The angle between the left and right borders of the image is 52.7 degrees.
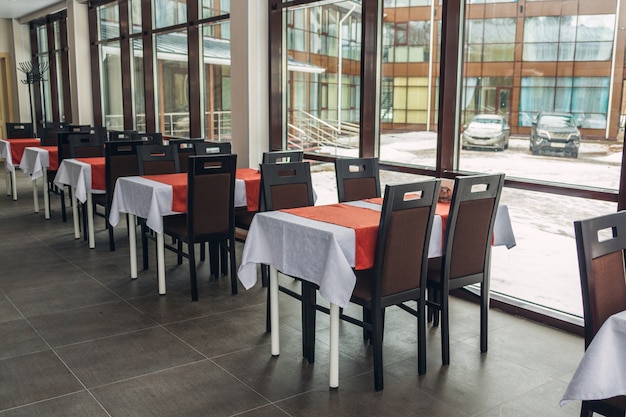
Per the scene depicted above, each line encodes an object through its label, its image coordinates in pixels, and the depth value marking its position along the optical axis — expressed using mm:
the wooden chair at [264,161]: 4672
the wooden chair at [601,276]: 1996
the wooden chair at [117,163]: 5250
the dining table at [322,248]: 2809
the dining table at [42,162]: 6738
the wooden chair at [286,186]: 3697
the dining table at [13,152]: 7859
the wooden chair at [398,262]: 2840
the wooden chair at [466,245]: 3139
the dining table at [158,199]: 4223
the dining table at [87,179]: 5422
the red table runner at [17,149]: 7895
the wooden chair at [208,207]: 4066
